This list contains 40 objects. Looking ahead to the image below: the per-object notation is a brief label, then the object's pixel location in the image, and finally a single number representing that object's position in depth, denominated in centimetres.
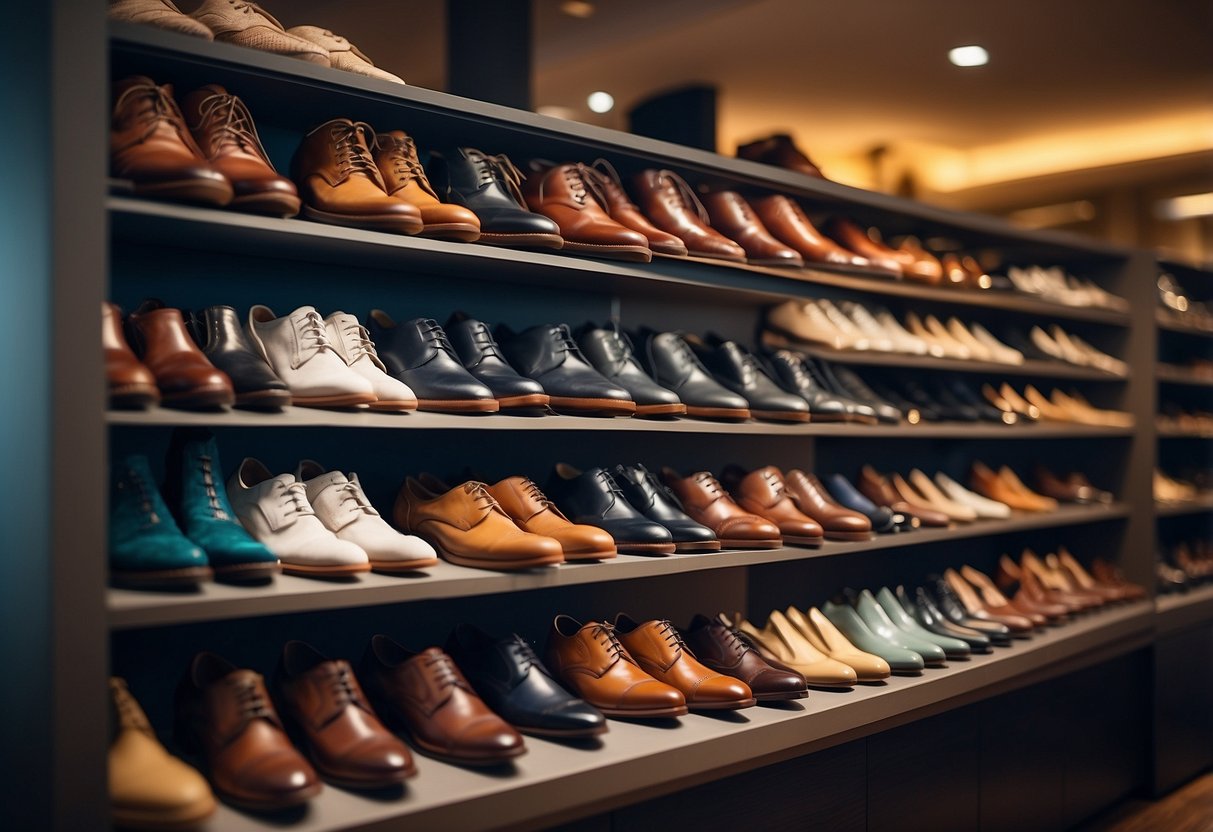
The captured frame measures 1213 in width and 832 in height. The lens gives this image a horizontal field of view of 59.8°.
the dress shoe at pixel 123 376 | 162
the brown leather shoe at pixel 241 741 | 162
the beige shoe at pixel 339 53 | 213
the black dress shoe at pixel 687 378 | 252
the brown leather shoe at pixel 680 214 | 254
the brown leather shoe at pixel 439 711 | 185
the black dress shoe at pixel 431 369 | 207
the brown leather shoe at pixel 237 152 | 180
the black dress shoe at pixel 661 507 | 235
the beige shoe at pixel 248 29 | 195
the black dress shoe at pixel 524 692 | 199
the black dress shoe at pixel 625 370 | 237
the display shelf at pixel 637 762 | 171
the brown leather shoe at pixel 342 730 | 172
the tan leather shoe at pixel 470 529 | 202
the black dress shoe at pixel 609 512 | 228
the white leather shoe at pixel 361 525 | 193
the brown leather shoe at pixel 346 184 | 197
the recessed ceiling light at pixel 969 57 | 519
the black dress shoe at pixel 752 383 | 265
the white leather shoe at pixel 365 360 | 197
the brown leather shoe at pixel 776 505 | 260
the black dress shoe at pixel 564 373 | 226
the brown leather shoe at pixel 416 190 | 205
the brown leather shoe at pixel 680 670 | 223
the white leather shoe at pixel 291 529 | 186
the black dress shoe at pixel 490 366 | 215
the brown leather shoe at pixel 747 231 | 269
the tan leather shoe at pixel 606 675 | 213
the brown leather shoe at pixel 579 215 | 231
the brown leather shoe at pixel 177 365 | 170
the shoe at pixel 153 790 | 155
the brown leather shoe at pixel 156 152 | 169
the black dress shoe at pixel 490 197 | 218
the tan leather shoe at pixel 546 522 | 212
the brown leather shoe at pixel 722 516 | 249
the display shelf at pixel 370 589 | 161
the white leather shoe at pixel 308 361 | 190
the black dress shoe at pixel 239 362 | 179
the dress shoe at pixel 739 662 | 233
